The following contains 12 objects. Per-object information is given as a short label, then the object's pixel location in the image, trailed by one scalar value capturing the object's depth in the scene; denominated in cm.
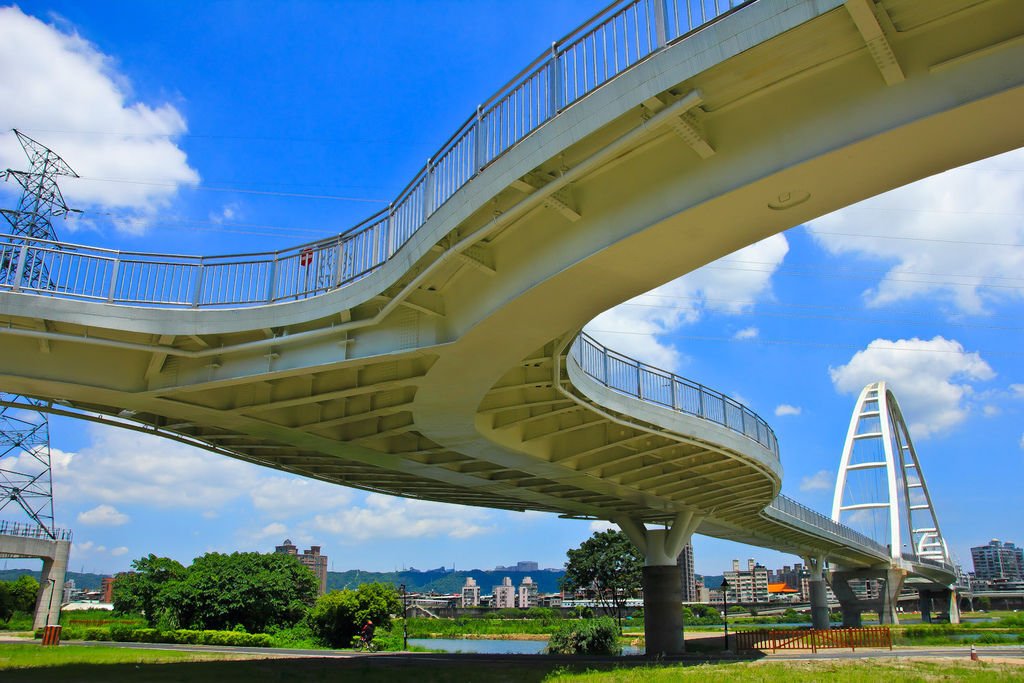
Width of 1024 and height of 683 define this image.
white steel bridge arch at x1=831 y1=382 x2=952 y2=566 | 7631
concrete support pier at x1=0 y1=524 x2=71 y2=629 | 4400
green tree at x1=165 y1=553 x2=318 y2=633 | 4406
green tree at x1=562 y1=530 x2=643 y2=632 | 7619
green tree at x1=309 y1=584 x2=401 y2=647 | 4172
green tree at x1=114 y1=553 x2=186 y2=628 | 5063
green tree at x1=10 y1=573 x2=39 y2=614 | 6712
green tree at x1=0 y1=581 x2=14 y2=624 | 6248
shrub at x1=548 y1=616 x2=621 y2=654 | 3338
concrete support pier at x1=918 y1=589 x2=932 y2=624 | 10256
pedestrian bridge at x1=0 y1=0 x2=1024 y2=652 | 786
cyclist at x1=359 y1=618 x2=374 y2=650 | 3687
